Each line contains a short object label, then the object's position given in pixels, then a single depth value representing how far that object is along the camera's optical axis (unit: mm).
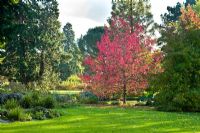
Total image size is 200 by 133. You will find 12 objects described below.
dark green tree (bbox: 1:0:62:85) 49062
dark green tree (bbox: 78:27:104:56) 100000
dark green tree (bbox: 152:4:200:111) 28469
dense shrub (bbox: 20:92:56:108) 29281
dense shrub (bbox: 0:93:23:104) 29703
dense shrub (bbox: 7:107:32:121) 21500
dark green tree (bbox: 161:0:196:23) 89900
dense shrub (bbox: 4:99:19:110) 25750
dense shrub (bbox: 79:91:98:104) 36794
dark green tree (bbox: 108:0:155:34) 58875
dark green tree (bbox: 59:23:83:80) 85088
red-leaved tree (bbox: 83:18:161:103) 35250
